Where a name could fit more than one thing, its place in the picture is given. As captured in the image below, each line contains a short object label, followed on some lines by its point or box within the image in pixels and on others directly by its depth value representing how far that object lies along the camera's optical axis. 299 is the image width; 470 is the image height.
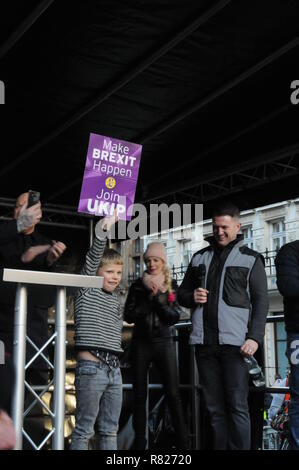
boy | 6.91
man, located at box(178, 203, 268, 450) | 6.78
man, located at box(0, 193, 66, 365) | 4.95
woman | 8.16
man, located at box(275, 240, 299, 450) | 6.88
